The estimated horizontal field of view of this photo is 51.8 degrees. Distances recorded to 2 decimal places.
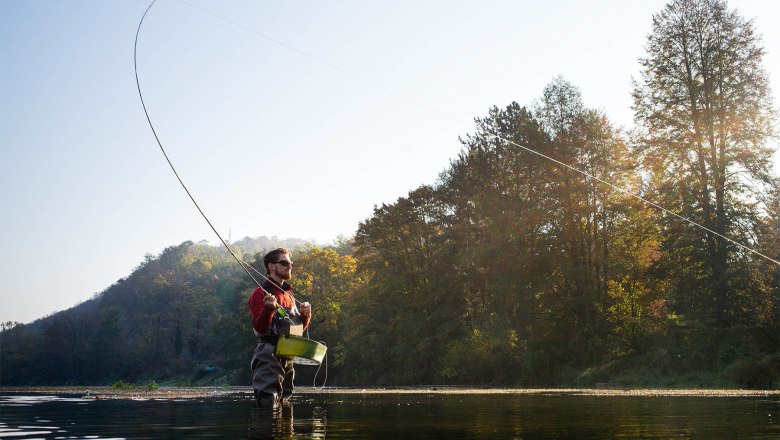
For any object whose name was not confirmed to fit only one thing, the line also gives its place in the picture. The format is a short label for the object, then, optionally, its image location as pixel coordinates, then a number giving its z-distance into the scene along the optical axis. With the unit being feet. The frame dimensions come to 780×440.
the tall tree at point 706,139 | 114.01
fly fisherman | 32.73
